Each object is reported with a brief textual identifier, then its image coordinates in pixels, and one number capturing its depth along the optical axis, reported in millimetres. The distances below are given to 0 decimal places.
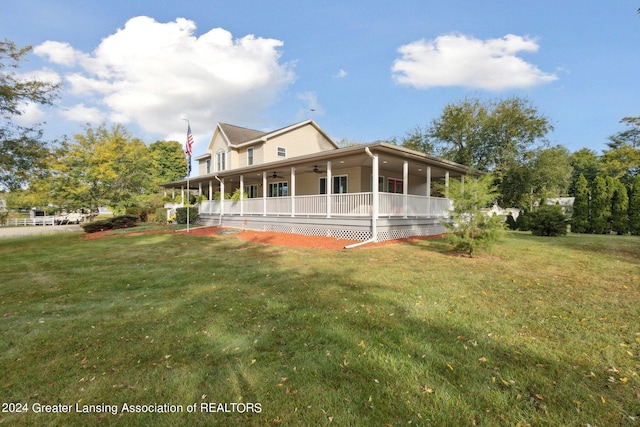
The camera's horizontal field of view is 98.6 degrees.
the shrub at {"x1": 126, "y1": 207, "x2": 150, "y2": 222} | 24316
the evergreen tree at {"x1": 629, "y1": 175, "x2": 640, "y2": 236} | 14695
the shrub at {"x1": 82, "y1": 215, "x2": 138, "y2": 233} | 16156
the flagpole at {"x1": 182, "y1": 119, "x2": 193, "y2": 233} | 16005
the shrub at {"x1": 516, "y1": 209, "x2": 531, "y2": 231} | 17452
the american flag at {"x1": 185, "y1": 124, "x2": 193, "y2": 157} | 16031
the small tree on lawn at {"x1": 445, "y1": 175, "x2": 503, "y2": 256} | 7574
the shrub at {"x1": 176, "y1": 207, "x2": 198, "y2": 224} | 20703
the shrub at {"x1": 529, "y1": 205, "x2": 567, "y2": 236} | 12602
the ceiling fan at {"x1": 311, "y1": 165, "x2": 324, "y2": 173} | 15687
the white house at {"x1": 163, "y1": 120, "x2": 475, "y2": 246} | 11164
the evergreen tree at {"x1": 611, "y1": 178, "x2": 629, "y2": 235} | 15078
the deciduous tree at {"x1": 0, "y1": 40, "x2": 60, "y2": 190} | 11953
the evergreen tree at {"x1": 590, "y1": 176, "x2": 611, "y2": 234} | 15531
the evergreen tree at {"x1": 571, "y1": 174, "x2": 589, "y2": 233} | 16219
